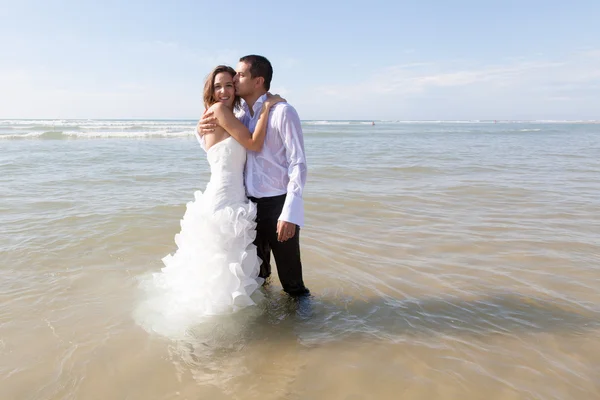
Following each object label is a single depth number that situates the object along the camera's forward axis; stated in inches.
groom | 117.4
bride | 120.7
